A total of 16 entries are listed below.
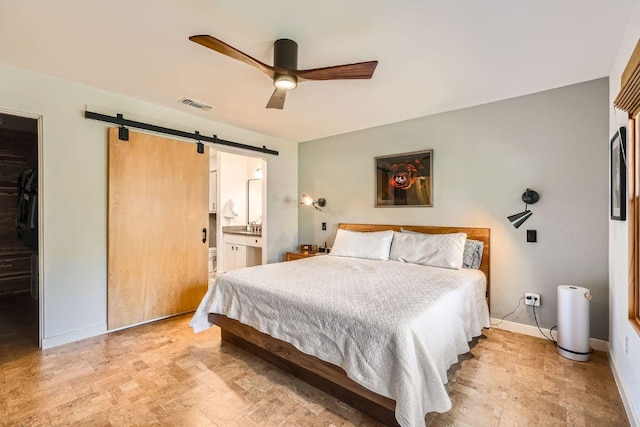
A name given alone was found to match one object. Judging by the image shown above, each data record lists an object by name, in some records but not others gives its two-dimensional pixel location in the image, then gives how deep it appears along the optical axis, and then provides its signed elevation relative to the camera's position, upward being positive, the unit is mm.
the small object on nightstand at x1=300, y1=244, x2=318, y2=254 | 4590 -551
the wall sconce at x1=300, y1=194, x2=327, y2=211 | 4680 +173
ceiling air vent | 3182 +1195
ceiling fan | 1976 +974
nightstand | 4314 -617
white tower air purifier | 2422 -894
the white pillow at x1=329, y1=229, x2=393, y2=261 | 3559 -392
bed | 1578 -738
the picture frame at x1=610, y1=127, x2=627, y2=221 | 1988 +262
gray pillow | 3115 -438
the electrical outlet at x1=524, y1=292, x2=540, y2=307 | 2929 -844
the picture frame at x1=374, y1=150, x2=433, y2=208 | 3643 +429
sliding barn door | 3074 -164
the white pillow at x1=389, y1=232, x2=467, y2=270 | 3037 -387
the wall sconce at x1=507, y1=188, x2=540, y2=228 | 2914 +10
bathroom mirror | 6094 +265
